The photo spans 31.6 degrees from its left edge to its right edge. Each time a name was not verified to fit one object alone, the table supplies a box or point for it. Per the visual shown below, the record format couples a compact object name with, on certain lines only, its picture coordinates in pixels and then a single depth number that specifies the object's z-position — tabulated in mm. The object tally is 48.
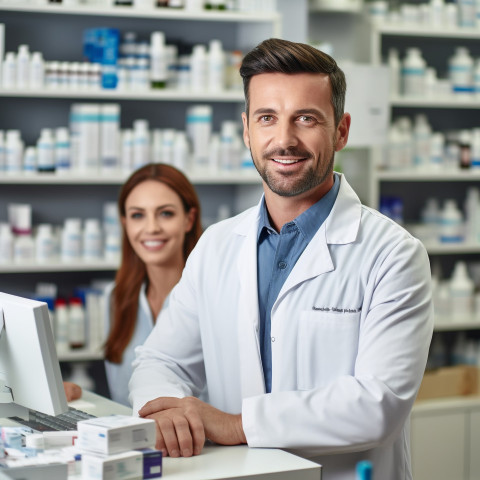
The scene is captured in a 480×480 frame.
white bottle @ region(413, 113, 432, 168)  4344
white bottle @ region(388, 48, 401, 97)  4254
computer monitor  1651
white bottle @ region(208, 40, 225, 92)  3916
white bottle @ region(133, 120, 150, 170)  3830
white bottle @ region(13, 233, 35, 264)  3760
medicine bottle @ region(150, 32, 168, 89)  3861
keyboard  1851
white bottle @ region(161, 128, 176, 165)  3881
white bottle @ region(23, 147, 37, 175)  3756
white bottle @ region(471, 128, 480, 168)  4426
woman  3014
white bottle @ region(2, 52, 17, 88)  3676
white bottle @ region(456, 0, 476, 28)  4410
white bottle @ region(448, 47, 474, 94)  4391
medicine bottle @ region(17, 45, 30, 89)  3701
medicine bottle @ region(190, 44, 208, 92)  3914
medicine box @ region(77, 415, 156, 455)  1505
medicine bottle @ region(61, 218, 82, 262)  3818
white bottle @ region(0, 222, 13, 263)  3734
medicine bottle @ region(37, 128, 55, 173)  3764
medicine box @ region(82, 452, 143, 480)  1487
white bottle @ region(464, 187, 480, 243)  4469
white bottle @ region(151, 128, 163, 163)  3877
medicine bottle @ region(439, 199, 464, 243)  4402
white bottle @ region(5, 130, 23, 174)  3723
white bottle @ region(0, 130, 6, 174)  3729
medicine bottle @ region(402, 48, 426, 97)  4285
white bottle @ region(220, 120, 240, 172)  3969
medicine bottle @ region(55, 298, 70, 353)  3786
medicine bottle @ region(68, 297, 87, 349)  3805
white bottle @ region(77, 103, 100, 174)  3779
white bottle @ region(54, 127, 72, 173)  3783
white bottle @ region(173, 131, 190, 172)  3885
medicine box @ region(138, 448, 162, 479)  1543
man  1738
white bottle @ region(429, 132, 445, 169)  4344
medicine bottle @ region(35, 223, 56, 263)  3789
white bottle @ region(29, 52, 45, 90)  3705
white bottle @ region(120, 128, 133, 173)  3840
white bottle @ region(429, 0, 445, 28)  4309
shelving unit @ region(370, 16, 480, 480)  4035
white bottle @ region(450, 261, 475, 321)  4395
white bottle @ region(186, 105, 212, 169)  3963
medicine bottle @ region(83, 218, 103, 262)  3846
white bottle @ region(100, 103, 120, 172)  3795
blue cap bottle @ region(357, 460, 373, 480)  1104
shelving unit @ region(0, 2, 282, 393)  3783
